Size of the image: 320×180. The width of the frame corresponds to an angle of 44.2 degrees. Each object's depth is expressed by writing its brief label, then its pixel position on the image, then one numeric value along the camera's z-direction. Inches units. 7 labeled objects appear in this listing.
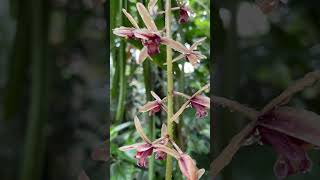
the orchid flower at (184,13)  26.0
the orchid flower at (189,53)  22.5
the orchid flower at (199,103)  23.7
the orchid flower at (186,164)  20.9
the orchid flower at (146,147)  22.3
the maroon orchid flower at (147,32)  21.7
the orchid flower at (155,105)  24.6
